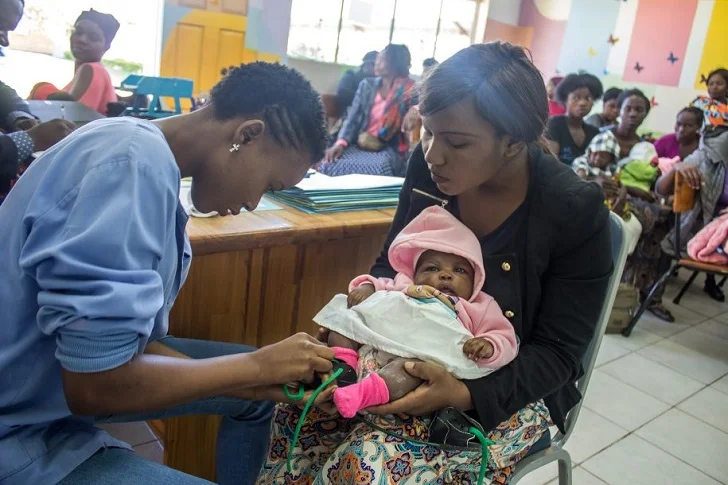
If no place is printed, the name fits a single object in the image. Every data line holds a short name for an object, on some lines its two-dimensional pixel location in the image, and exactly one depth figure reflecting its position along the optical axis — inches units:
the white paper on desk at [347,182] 70.6
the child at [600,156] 151.9
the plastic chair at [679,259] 133.8
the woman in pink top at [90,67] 135.0
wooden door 204.7
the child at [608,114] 197.3
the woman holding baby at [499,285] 46.2
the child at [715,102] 156.5
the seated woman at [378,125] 171.0
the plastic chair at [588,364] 51.4
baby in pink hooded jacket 44.0
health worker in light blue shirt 31.5
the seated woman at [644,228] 156.9
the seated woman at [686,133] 172.4
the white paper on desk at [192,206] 59.9
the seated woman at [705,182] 145.6
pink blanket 133.3
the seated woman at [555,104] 186.9
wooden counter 59.6
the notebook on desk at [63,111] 103.1
